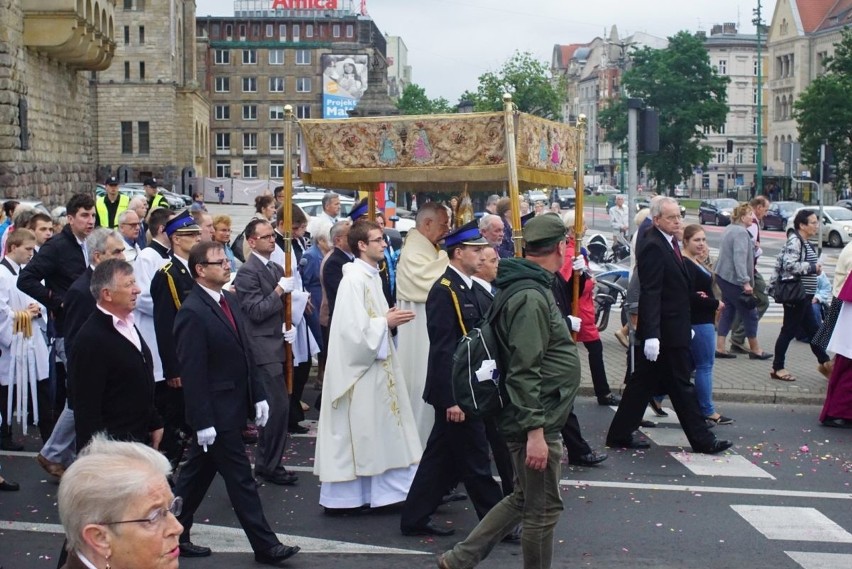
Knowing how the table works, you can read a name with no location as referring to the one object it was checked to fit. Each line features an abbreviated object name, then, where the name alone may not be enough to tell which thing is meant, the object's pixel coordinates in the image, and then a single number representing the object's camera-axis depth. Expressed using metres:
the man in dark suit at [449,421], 7.32
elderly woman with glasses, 3.24
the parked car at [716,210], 57.07
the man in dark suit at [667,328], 9.77
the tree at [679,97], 81.00
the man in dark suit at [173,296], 8.34
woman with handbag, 13.05
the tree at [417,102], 101.52
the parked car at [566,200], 69.19
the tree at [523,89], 56.84
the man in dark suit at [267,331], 8.74
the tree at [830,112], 62.94
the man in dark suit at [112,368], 6.50
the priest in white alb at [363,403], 7.80
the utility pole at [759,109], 67.56
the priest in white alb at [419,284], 8.28
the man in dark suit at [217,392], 6.70
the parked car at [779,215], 51.75
